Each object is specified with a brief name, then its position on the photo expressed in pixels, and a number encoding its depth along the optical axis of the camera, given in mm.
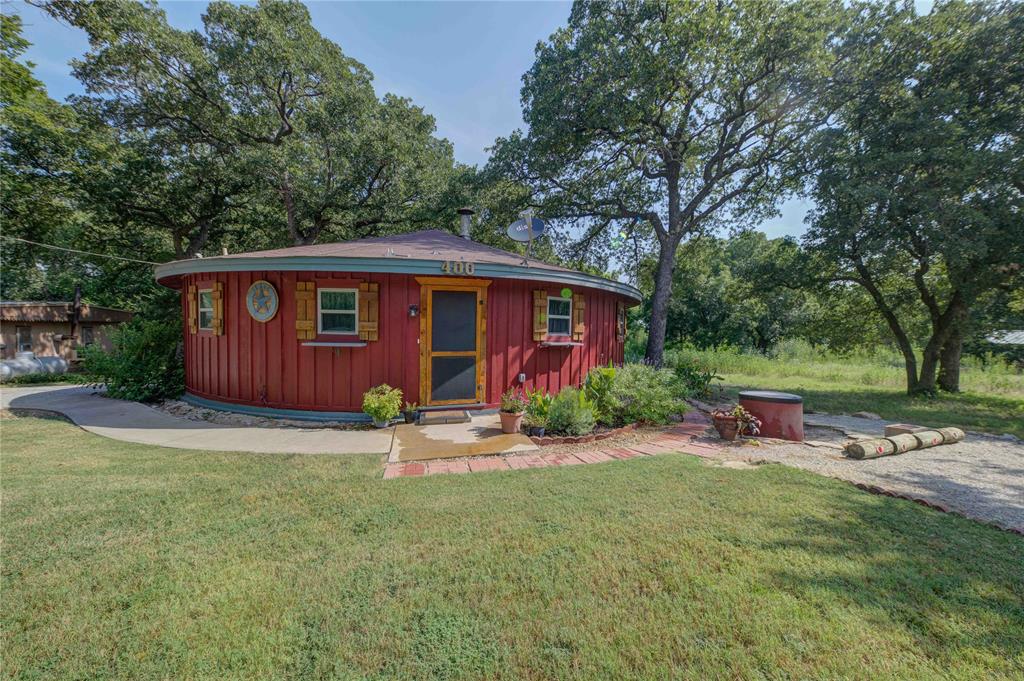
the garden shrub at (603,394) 5777
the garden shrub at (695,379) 9024
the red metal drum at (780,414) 5508
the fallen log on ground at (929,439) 5227
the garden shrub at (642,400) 5996
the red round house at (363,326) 5906
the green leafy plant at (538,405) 5414
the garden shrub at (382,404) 5543
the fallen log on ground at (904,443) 4969
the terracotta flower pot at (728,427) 5323
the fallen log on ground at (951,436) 5551
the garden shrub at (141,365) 7301
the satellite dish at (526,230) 6480
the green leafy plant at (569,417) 5293
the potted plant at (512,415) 5352
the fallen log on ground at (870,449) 4707
